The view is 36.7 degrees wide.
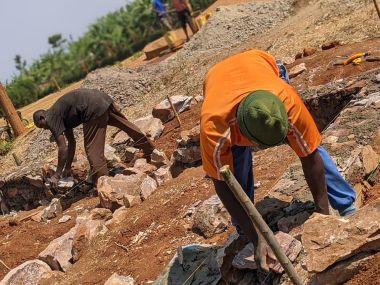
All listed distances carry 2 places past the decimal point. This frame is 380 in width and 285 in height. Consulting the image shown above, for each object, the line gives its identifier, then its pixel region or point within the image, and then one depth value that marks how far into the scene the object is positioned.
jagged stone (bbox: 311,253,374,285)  2.77
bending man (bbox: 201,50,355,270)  2.64
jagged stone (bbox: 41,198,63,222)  7.00
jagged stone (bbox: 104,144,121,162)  7.66
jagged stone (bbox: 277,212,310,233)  3.30
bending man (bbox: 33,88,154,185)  6.48
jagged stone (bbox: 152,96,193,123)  8.44
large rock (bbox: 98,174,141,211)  6.05
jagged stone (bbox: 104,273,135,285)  3.94
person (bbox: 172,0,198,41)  14.07
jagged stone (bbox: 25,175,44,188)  8.13
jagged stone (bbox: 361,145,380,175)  3.84
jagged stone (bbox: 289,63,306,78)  7.42
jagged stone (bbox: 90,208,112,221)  5.83
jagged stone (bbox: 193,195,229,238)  4.10
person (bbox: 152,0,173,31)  15.62
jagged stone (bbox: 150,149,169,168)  6.82
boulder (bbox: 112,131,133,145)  8.14
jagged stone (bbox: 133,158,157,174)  6.79
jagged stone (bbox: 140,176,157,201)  5.87
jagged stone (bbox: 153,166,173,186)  6.14
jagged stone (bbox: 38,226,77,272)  5.19
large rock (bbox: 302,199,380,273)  2.75
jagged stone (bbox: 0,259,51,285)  5.05
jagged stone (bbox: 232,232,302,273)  2.94
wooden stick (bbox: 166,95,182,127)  7.87
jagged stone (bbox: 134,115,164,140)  7.96
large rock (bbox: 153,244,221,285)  3.38
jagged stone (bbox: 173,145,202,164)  6.22
